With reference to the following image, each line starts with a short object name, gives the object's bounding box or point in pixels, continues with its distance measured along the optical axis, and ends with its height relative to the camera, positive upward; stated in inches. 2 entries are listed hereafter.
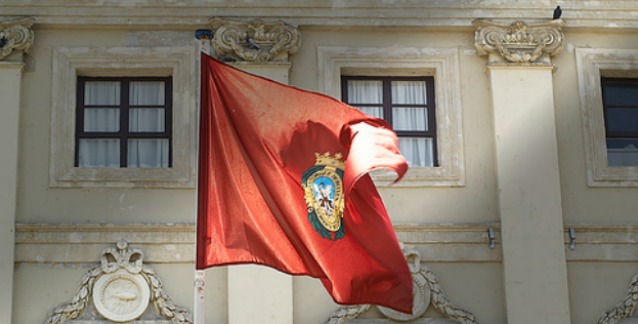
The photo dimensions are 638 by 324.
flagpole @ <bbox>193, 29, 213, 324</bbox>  551.1 -11.9
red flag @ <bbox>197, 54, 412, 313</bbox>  561.6 +34.8
